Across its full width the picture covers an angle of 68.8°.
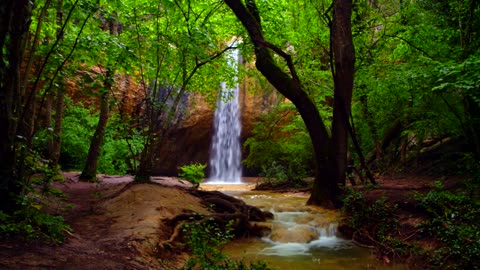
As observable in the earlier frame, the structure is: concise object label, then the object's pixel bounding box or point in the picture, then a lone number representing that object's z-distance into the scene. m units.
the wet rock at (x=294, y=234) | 7.05
